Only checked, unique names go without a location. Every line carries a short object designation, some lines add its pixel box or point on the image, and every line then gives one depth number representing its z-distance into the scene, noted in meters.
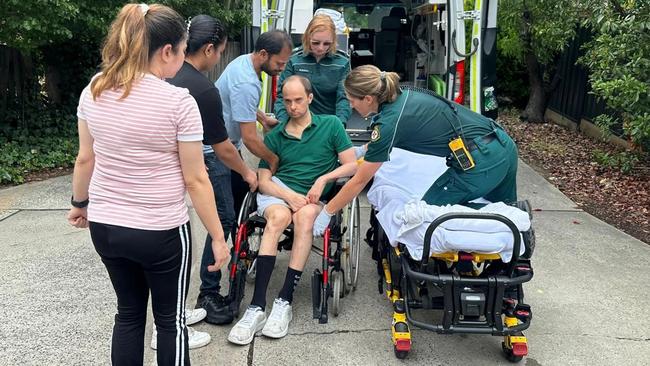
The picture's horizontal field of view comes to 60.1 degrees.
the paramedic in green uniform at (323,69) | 3.90
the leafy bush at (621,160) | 6.05
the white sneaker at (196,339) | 2.82
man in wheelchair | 2.99
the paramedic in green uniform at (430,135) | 2.66
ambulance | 4.91
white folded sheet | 2.47
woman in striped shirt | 1.77
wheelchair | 3.02
